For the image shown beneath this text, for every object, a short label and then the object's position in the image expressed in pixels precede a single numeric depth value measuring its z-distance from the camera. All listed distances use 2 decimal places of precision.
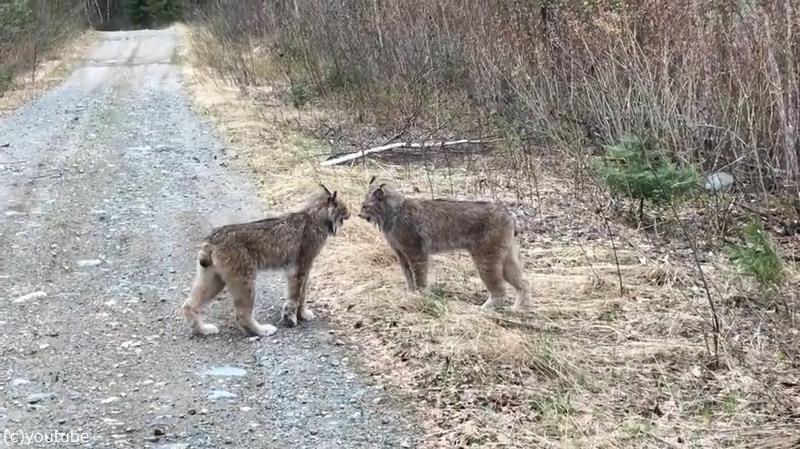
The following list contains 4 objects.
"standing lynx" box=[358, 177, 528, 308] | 6.55
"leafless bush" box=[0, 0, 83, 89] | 23.32
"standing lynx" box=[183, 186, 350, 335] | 5.89
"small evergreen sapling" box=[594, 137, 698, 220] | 7.88
